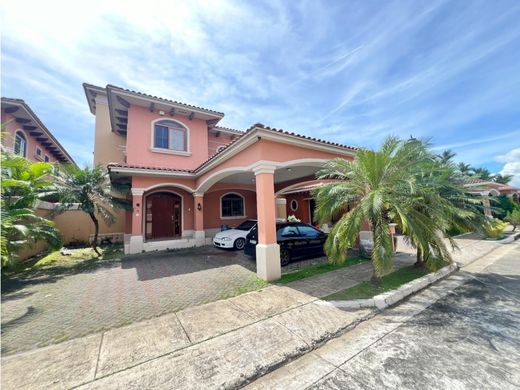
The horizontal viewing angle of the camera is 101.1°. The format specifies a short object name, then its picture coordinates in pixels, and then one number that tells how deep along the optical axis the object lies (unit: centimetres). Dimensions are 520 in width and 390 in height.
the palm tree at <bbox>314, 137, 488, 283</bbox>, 529
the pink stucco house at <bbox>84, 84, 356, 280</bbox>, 673
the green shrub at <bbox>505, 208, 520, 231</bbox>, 1428
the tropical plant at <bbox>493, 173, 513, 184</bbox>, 3342
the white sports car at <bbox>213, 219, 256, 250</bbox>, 1080
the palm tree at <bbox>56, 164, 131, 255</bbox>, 959
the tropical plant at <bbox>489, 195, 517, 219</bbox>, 2087
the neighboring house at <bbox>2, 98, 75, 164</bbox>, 1140
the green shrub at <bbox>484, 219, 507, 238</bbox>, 710
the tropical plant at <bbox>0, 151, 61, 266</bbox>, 625
